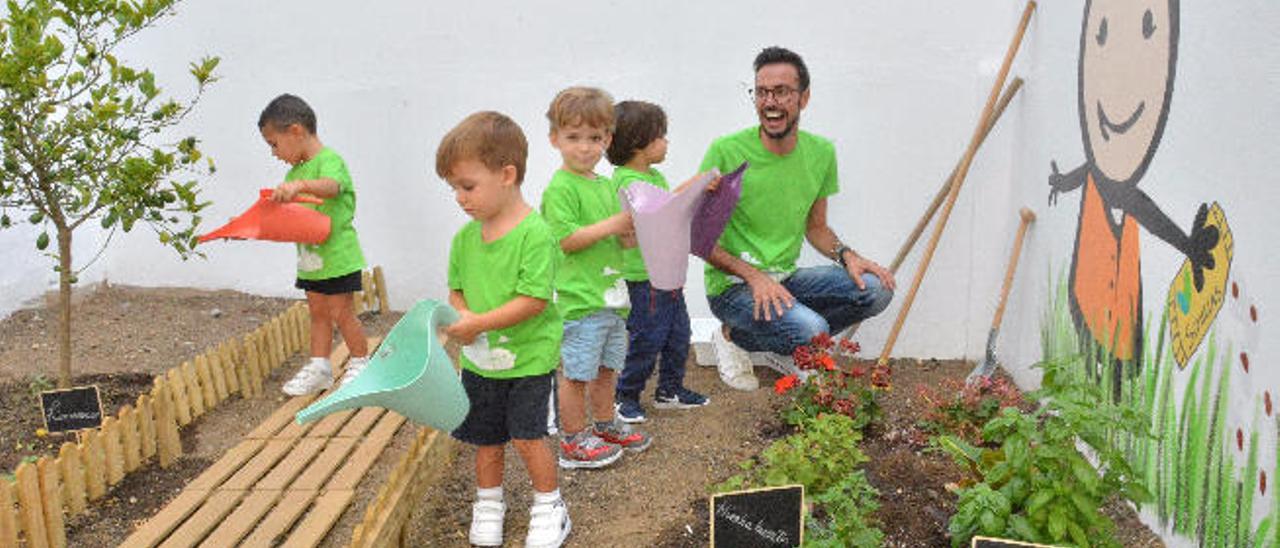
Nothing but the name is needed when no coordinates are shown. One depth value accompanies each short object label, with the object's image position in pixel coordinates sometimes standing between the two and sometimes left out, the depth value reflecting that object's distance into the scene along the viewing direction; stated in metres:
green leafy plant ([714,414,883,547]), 2.85
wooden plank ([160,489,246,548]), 3.19
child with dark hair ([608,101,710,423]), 4.00
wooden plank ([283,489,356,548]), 3.17
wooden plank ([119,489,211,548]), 3.16
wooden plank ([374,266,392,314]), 5.91
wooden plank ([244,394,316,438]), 4.21
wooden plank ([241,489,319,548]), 3.22
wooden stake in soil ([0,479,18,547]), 2.85
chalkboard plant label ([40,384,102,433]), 3.95
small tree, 3.65
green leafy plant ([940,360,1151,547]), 2.63
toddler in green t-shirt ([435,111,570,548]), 2.98
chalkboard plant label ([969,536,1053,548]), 2.40
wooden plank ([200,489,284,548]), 3.19
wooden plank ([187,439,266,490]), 3.65
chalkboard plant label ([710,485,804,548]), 2.75
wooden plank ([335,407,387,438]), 4.17
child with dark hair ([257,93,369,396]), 4.53
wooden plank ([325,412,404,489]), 3.67
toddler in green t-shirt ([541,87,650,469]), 3.67
